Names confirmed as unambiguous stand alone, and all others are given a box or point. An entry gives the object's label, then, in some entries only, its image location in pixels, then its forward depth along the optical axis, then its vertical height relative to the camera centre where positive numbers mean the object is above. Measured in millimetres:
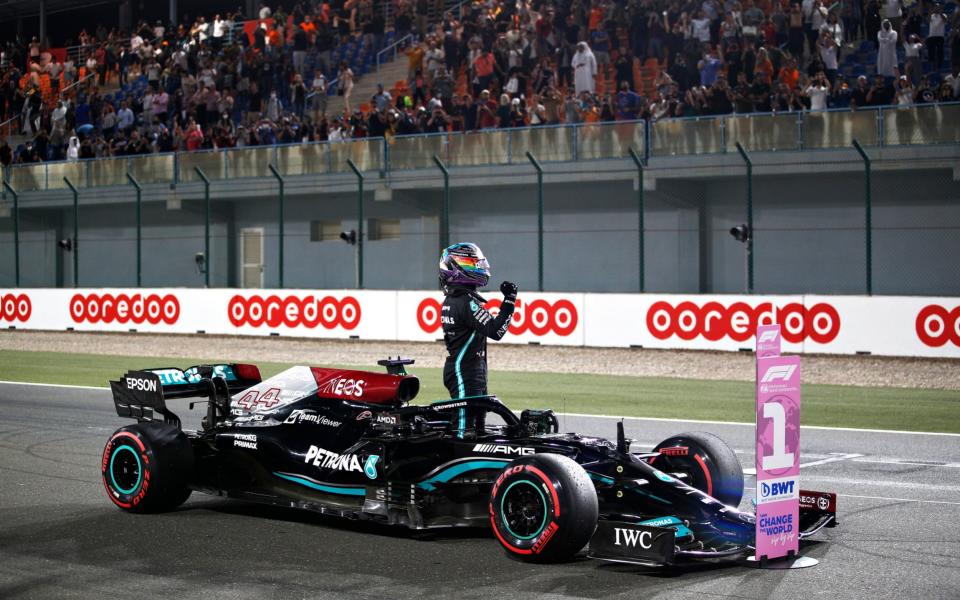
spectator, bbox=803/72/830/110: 22703 +3724
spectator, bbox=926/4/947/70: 23172 +4814
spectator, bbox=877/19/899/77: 23328 +4626
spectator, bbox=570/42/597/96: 26375 +4838
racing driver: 8766 -155
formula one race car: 6898 -1056
